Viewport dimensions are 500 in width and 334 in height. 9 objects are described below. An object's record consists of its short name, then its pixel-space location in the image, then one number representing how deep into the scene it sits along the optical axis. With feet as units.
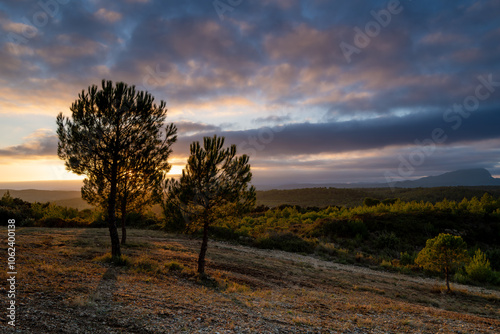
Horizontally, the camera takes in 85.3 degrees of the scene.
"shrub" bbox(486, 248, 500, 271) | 81.87
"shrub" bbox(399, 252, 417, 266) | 81.89
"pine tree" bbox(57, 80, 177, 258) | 44.27
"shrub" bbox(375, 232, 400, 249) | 97.09
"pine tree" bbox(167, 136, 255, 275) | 45.32
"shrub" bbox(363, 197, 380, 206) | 193.47
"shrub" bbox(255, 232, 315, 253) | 92.53
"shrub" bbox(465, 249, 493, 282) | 68.33
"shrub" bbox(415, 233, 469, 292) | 57.47
